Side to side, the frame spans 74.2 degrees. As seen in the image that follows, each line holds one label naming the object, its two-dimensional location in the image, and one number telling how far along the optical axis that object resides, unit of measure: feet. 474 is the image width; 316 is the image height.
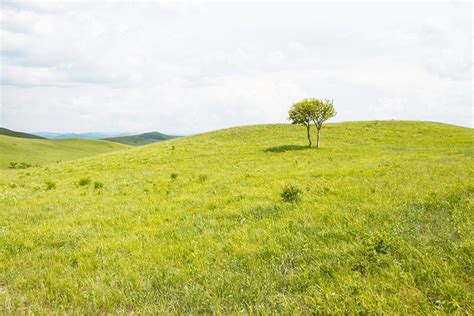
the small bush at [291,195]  38.70
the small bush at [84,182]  73.72
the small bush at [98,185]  67.41
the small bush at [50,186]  70.95
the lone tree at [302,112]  133.90
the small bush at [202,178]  64.51
